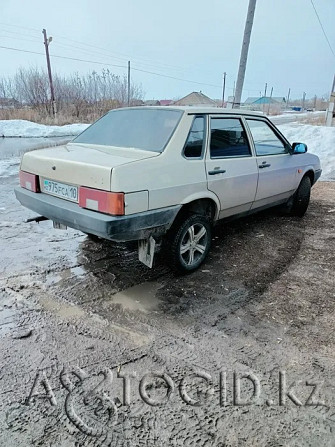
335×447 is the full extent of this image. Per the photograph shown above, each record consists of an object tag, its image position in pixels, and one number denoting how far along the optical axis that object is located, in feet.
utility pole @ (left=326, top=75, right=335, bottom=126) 53.78
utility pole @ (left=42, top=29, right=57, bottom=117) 87.61
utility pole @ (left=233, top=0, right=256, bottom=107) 30.58
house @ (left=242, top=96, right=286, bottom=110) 314.35
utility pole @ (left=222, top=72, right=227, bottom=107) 211.41
